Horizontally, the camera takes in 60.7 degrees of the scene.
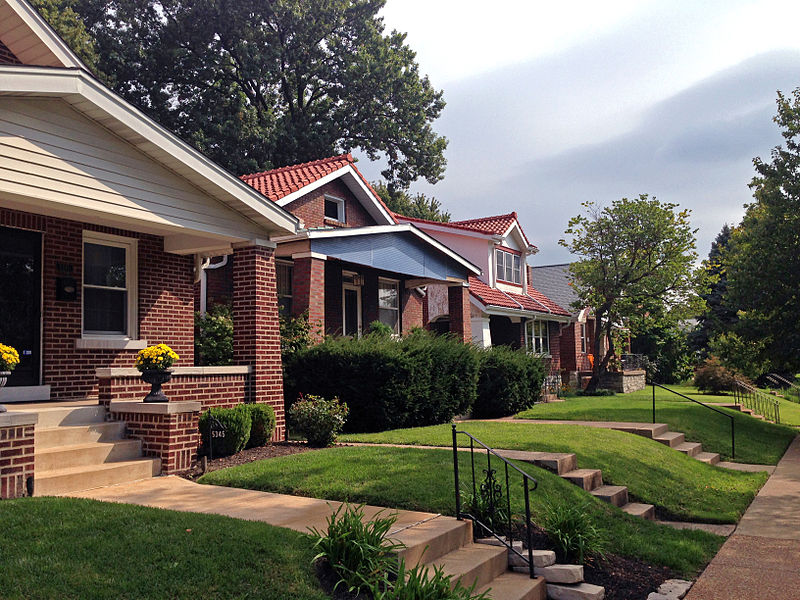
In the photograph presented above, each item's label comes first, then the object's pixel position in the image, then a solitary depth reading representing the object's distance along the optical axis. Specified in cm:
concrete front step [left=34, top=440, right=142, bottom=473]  738
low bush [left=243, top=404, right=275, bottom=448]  1003
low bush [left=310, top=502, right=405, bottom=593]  473
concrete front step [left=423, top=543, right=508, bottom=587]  537
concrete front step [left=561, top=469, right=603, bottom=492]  880
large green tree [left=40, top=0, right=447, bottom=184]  3256
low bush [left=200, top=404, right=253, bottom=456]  924
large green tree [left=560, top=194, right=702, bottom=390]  2664
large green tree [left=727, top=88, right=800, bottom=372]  1788
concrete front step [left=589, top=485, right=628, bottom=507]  873
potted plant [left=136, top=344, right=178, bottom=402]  875
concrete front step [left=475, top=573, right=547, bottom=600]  544
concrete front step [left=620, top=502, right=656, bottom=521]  862
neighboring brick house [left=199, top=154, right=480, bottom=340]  1438
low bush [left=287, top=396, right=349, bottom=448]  1034
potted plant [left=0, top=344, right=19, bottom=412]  709
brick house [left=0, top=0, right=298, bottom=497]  810
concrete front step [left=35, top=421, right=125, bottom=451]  780
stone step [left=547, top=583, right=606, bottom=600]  578
